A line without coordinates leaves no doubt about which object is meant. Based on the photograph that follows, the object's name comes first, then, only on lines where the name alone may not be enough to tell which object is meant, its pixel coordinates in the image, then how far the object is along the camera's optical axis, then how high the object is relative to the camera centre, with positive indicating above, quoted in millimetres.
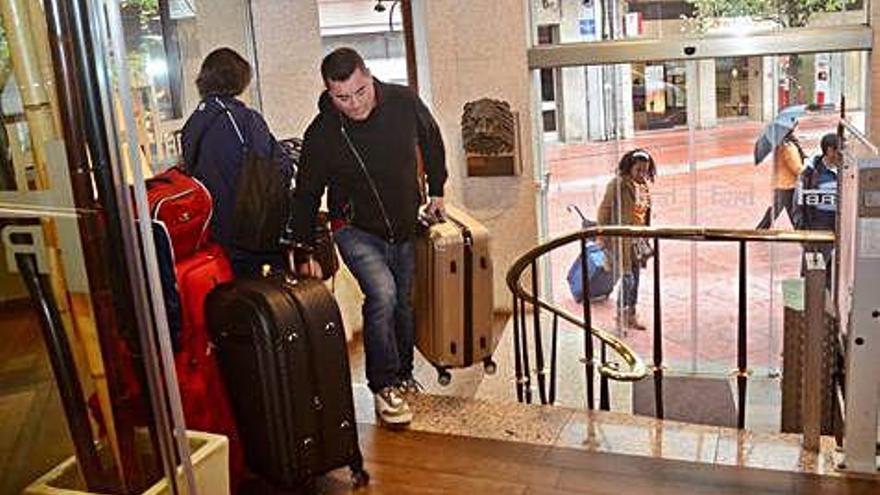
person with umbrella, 6027 -658
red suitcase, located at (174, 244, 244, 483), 2479 -754
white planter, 1838 -803
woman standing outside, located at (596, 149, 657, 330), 6223 -905
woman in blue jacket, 2928 -121
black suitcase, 2361 -751
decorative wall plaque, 5797 -377
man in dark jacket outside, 5672 -915
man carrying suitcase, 2895 -314
